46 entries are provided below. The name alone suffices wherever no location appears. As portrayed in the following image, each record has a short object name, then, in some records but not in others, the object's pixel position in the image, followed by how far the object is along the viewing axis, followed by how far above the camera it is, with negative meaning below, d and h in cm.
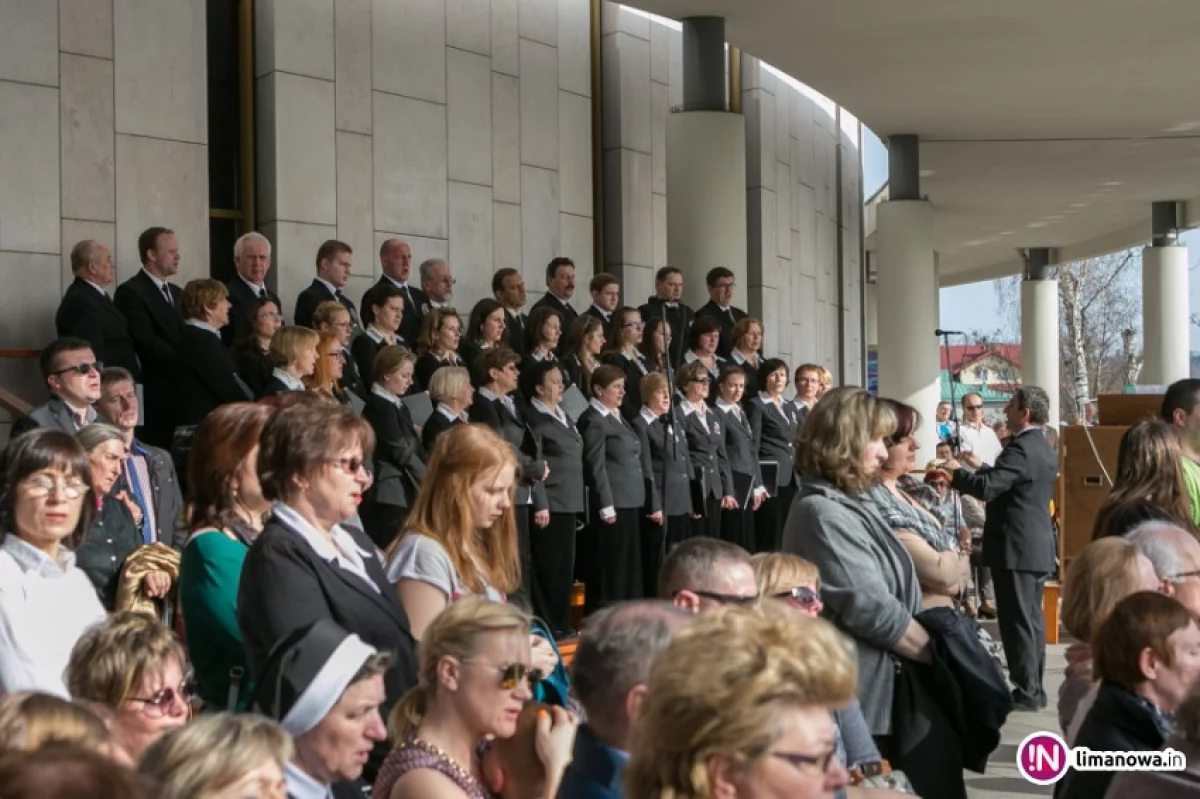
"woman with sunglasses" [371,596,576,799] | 295 -60
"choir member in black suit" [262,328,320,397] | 768 +23
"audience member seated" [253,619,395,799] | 272 -54
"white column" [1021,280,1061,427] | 2952 +117
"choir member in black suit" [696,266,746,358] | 1238 +80
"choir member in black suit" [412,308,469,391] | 941 +38
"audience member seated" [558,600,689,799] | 267 -51
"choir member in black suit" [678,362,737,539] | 1079 -35
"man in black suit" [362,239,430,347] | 1014 +83
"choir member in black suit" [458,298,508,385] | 998 +47
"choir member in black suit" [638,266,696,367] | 1185 +78
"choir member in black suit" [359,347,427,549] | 853 -27
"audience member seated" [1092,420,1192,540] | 545 -32
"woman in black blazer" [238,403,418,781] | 338 -35
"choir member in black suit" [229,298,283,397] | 829 +33
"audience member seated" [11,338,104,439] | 648 +10
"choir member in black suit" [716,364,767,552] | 1123 -46
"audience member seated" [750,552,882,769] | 372 -49
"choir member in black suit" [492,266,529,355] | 1084 +76
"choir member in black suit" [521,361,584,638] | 945 -59
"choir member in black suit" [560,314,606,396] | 1048 +36
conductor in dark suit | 820 -75
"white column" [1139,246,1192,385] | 2444 +125
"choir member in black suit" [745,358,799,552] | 1177 -34
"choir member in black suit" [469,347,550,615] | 916 -11
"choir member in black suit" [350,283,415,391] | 938 +46
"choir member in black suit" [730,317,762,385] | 1203 +41
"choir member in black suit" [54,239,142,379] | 851 +51
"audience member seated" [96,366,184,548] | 638 -28
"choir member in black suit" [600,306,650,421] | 1102 +39
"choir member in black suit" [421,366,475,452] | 869 +3
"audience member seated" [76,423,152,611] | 506 -44
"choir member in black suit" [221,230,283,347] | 912 +78
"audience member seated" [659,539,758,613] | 356 -42
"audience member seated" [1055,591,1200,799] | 330 -63
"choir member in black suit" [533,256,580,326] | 1130 +86
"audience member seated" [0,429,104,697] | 356 -39
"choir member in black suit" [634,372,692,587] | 1040 -49
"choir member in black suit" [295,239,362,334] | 971 +79
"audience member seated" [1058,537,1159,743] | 394 -52
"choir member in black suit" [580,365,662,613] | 989 -62
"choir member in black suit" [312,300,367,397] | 863 +46
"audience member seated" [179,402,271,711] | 367 -34
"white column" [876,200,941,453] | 1806 +99
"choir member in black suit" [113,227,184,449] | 863 +38
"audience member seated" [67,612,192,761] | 304 -55
